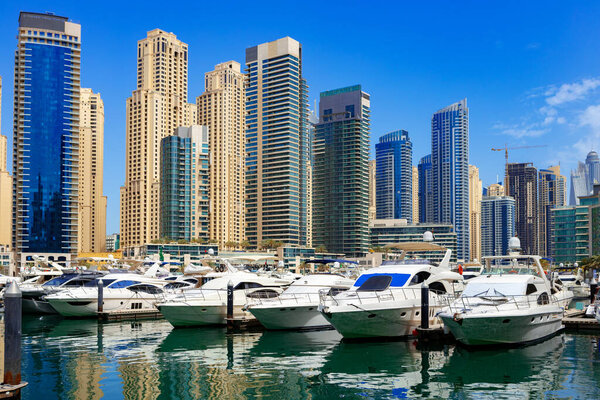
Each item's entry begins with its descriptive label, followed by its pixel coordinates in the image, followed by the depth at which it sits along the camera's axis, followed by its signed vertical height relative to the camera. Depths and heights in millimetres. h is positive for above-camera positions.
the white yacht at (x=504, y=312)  25875 -3869
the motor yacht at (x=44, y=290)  43781 -4773
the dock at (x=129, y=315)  39941 -6046
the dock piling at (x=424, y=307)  28427 -3907
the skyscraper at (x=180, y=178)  192125 +14712
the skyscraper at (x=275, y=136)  187250 +27410
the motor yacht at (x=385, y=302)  28266 -3747
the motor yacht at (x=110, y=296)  41312 -4924
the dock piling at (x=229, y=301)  35497 -4500
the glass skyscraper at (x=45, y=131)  163750 +25369
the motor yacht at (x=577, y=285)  68081 -8135
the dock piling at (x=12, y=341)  17422 -3300
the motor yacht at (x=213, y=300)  35656 -4533
